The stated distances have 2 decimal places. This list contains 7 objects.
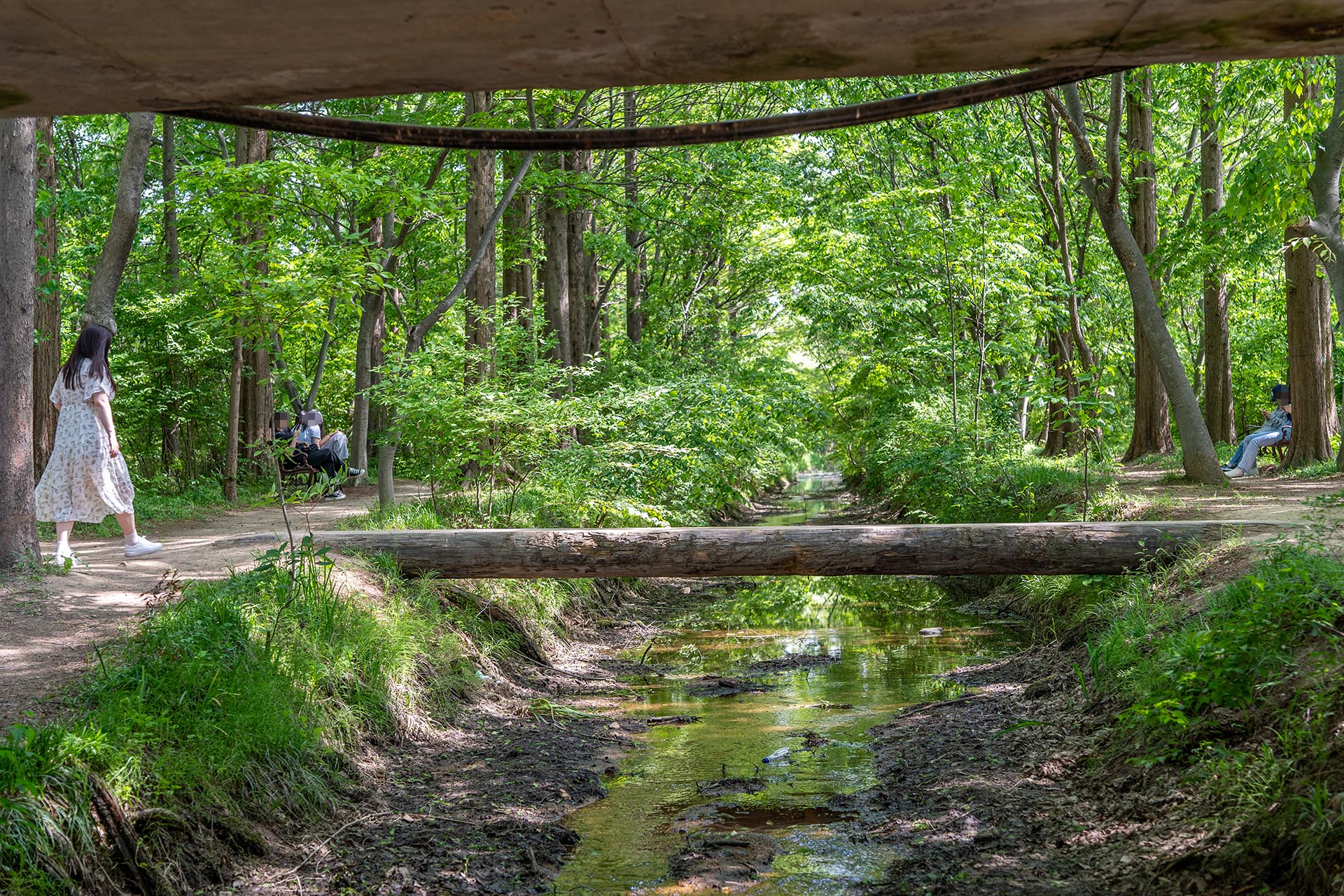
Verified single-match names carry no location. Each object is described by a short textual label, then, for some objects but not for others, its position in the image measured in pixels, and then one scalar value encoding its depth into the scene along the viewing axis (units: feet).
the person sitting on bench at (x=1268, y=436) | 47.70
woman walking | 25.88
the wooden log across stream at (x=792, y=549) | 24.71
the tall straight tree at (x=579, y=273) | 57.21
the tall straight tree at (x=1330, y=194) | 36.86
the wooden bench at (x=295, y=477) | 42.84
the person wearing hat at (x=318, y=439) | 56.34
